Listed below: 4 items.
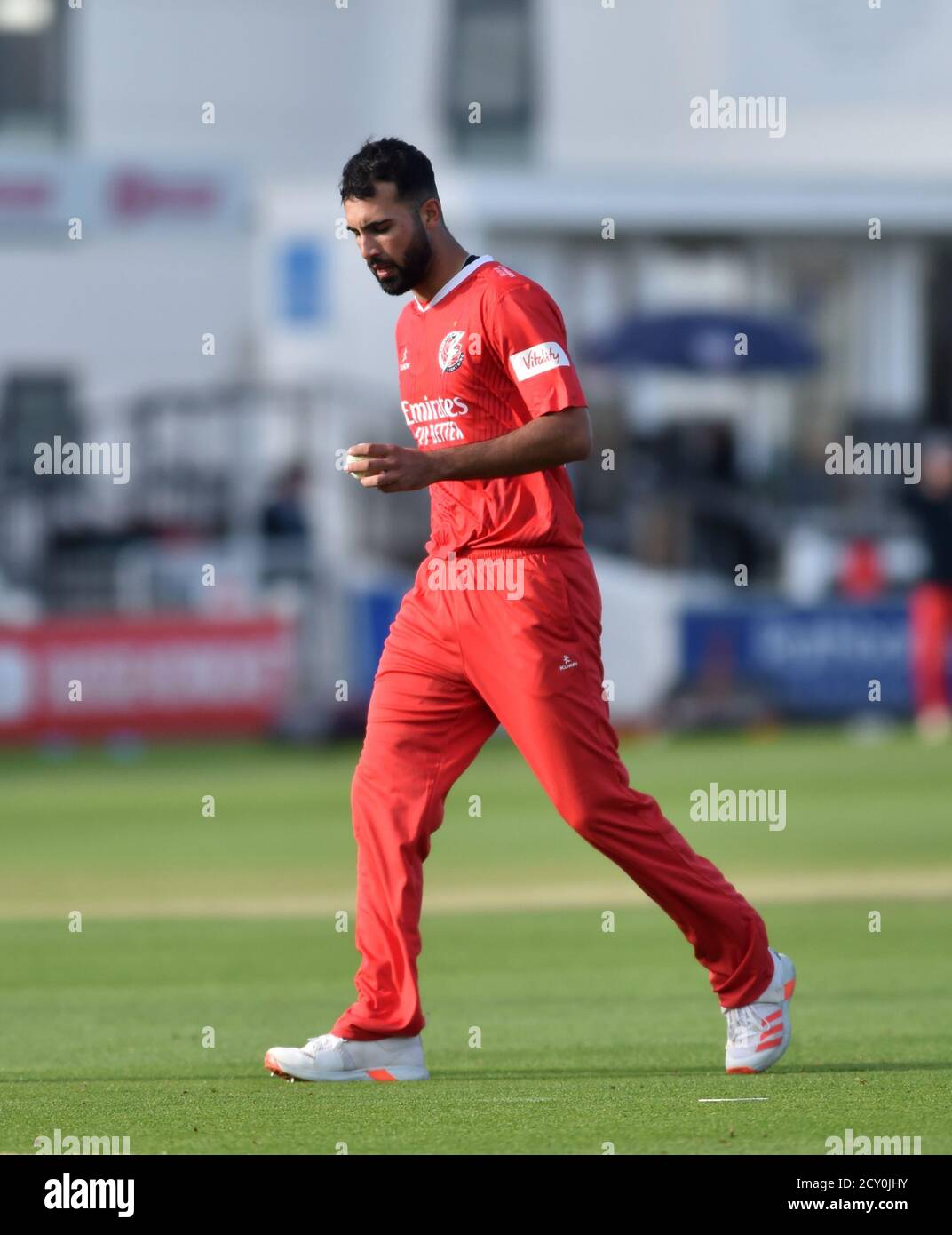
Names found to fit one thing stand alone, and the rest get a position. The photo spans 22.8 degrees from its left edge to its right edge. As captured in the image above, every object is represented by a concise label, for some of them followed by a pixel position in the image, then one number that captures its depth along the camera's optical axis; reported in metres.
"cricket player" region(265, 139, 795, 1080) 6.73
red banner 21.84
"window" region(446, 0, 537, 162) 34.69
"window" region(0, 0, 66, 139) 34.97
